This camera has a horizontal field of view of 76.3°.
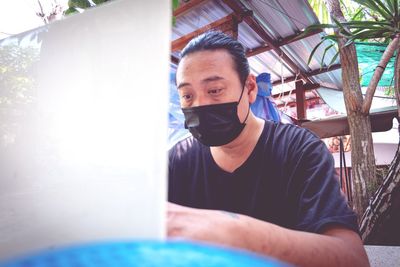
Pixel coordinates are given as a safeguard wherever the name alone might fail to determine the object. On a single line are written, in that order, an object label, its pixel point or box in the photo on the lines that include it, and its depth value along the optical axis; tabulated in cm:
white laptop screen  31
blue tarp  256
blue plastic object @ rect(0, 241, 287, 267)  22
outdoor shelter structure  269
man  84
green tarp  304
